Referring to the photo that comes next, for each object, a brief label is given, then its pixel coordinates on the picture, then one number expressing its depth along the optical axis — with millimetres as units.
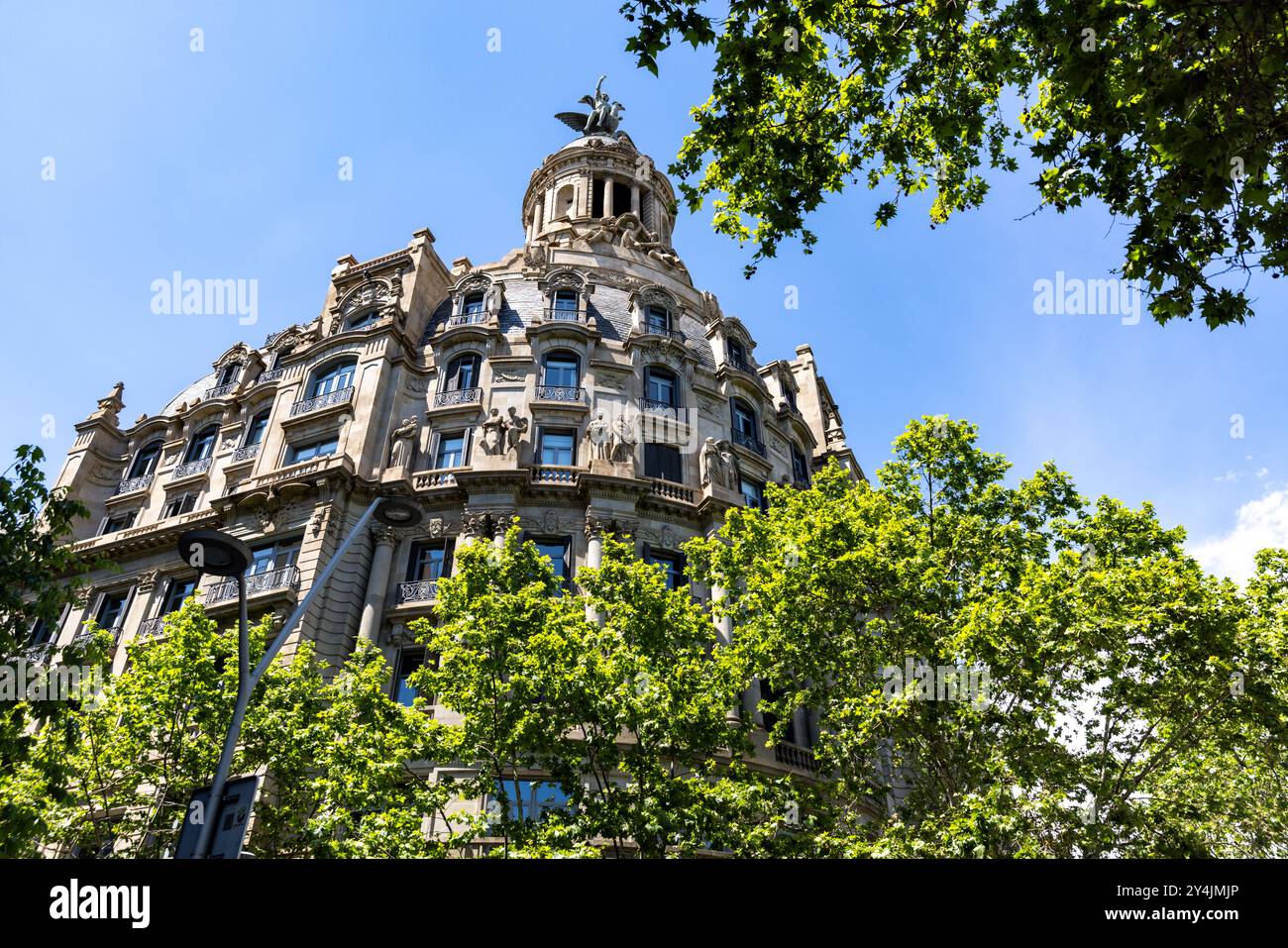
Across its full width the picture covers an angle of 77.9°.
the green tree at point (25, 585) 11383
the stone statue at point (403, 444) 27203
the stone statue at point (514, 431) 26812
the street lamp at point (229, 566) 10250
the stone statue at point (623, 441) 26797
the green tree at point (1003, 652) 14812
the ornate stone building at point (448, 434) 25344
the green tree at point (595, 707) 14711
